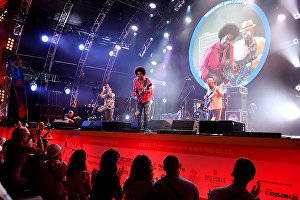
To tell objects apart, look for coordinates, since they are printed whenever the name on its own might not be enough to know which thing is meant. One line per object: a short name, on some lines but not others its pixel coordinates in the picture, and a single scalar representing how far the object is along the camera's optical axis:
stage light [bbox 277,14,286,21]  9.12
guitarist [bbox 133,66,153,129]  7.50
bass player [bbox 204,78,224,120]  9.41
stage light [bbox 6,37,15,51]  13.76
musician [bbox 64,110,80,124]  14.11
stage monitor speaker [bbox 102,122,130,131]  7.16
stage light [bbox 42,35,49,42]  15.76
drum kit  12.17
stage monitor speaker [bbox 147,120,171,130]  7.54
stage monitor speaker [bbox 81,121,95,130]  9.81
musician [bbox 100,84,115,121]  11.77
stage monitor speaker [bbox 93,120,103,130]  9.31
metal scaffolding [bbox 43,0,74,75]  15.12
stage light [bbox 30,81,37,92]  16.53
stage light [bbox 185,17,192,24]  14.55
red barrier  3.68
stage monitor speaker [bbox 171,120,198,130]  5.87
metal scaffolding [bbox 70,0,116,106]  15.62
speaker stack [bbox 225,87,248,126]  9.78
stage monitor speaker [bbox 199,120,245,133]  4.91
